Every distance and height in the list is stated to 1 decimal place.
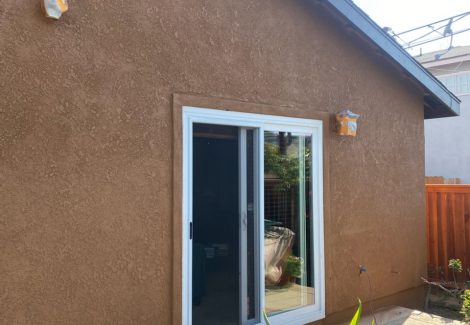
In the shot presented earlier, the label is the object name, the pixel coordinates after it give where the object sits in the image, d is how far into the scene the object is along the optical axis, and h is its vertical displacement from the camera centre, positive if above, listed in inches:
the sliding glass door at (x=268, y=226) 220.8 -18.0
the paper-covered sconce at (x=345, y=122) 267.3 +42.6
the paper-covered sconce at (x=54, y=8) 157.9 +66.7
